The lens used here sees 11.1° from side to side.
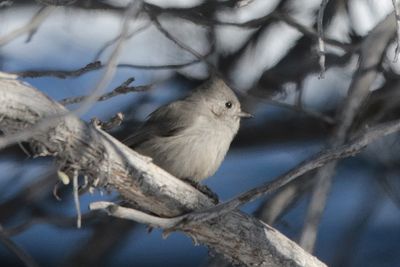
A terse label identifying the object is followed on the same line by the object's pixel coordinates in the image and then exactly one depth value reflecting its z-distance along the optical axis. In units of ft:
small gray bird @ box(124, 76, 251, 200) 31.04
